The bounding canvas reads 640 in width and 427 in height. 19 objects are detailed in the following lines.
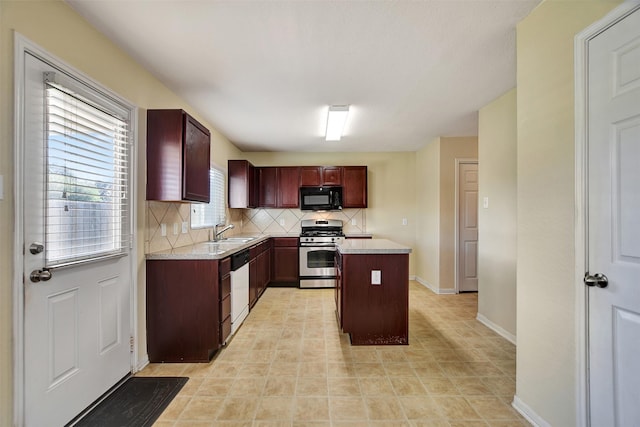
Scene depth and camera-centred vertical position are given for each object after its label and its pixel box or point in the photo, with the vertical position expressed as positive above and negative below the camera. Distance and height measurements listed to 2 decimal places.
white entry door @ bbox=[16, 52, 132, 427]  1.37 -0.18
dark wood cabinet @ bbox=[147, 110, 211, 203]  2.24 +0.50
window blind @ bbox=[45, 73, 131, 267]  1.47 +0.23
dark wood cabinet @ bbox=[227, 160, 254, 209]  4.42 +0.53
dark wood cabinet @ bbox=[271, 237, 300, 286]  4.66 -0.80
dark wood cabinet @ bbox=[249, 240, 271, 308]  3.51 -0.79
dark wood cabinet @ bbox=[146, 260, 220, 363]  2.27 -0.80
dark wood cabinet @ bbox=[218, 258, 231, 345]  2.37 -0.76
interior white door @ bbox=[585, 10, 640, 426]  1.12 -0.04
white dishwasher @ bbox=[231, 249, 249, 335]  2.71 -0.79
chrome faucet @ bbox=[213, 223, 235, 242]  3.54 -0.25
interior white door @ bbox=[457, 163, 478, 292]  4.22 -0.13
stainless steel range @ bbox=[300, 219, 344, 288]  4.57 -0.78
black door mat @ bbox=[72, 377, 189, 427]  1.62 -1.24
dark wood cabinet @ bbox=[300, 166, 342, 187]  4.92 +0.71
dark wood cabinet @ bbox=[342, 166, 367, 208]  4.92 +0.55
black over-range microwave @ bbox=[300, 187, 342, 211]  4.89 +0.31
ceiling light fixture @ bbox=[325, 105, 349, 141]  2.97 +1.15
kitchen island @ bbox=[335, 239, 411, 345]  2.58 -0.79
